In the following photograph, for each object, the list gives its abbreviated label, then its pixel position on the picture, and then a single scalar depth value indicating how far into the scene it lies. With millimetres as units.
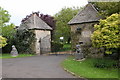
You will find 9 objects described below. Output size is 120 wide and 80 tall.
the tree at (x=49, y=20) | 34306
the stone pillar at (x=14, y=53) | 20016
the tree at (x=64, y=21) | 31531
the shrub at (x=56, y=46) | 25533
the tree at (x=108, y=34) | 10132
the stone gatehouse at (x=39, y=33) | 22609
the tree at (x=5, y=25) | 20894
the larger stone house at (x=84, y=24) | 18234
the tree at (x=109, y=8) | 12601
